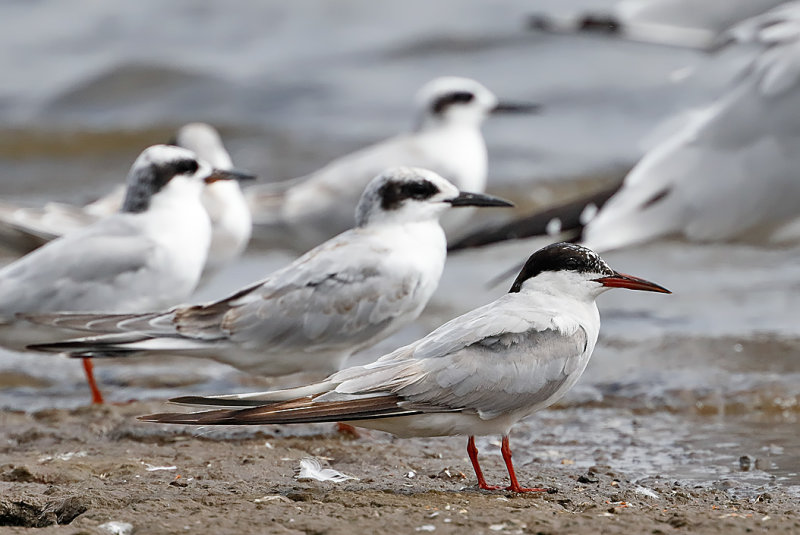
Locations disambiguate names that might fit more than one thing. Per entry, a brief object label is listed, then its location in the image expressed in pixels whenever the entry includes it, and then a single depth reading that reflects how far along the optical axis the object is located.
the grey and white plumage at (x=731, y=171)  12.05
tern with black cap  7.21
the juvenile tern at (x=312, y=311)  9.90
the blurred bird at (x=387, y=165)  16.06
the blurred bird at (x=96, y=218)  13.97
